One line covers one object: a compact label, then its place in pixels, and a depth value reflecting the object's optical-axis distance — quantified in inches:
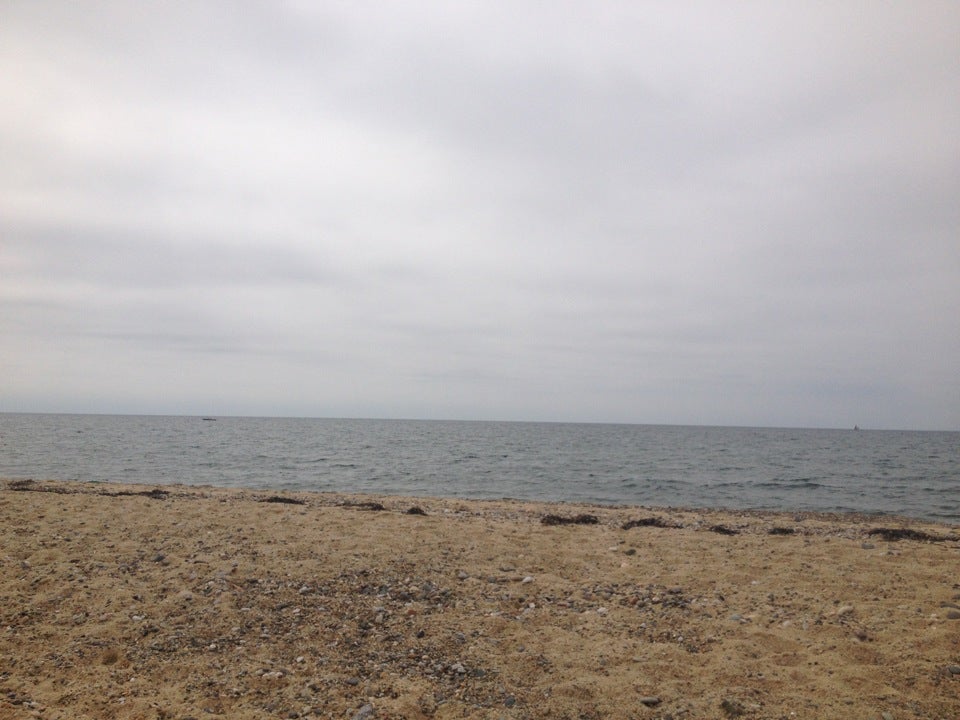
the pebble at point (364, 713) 204.5
